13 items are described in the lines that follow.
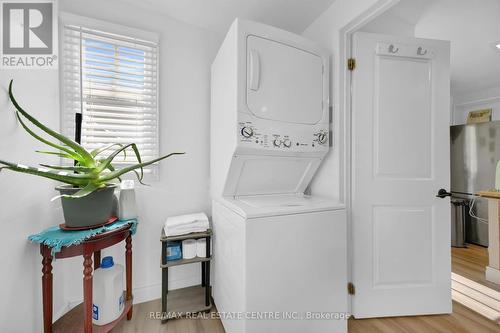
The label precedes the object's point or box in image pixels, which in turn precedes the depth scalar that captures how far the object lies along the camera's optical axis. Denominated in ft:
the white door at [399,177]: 5.47
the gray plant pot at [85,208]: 3.93
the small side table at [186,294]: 5.26
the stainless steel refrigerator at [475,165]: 10.02
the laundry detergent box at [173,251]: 5.44
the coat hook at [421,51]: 5.58
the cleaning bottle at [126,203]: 4.87
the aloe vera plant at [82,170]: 3.66
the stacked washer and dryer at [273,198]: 3.90
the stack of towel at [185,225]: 5.33
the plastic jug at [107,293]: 4.47
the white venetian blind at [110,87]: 5.26
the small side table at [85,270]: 3.85
